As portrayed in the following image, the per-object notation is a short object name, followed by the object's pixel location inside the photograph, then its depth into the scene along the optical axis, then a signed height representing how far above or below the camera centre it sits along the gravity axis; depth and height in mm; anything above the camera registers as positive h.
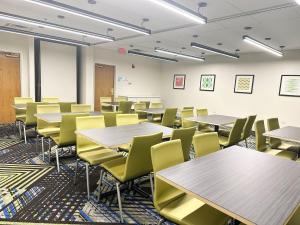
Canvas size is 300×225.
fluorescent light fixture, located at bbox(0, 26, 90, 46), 5043 +1214
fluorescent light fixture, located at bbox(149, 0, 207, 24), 2842 +1128
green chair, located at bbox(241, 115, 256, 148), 4084 -623
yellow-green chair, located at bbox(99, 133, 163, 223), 2090 -733
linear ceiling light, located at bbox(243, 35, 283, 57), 4655 +1189
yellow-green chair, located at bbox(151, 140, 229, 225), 1561 -890
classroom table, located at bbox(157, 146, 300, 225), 1163 -611
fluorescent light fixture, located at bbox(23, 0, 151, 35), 3141 +1149
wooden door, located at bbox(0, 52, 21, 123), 6512 -17
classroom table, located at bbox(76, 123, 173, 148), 2371 -572
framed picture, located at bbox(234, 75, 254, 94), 7570 +343
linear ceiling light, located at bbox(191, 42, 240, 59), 5291 +1153
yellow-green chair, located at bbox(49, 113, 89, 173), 3115 -666
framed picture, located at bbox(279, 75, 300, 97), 6578 +305
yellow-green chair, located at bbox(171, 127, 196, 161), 2480 -536
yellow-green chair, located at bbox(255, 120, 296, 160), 3234 -803
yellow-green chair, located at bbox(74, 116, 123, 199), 2656 -848
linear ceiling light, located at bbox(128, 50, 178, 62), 7322 +1221
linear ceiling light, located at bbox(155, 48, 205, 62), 6914 +1225
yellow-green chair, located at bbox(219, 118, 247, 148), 3674 -723
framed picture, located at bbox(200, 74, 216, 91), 8637 +400
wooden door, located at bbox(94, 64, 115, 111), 8539 +229
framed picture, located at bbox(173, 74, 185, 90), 9699 +433
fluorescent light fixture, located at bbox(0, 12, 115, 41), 3928 +1174
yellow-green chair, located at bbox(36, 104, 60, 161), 3783 -777
